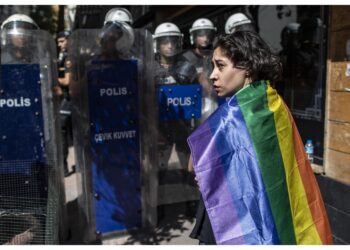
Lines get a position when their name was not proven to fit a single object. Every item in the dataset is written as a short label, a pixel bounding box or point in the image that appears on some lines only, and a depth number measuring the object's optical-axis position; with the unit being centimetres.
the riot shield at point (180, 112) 457
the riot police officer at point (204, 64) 468
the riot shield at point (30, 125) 320
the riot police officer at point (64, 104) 577
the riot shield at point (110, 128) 379
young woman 174
